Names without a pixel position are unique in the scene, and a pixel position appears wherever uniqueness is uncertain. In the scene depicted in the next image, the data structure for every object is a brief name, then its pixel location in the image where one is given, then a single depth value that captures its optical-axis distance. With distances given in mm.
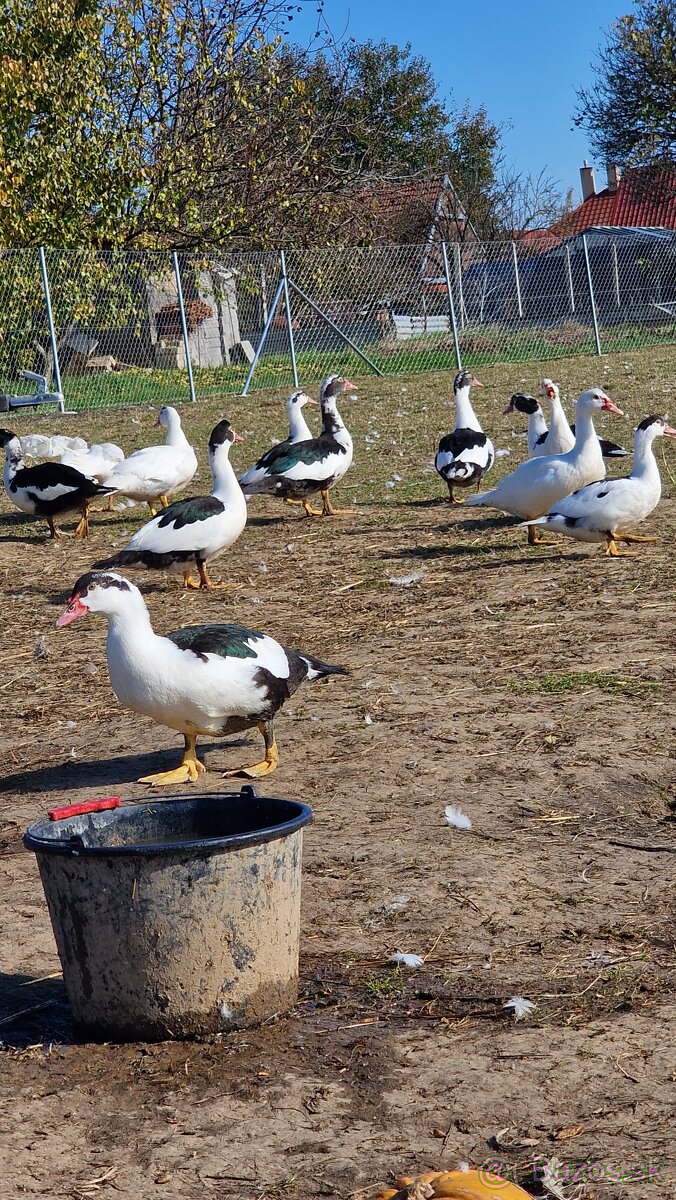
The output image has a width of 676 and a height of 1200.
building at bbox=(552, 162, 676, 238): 45862
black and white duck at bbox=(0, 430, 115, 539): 10359
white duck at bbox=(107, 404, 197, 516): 10461
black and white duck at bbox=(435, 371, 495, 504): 10359
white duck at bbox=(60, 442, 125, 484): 11242
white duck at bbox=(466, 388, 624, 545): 8766
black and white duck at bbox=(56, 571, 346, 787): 4980
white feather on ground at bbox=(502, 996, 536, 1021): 3344
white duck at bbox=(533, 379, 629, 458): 9953
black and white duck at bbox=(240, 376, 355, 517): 10547
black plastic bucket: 3344
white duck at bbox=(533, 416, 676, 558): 8070
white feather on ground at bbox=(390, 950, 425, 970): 3652
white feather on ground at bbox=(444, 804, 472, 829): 4577
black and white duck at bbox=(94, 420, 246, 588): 8109
